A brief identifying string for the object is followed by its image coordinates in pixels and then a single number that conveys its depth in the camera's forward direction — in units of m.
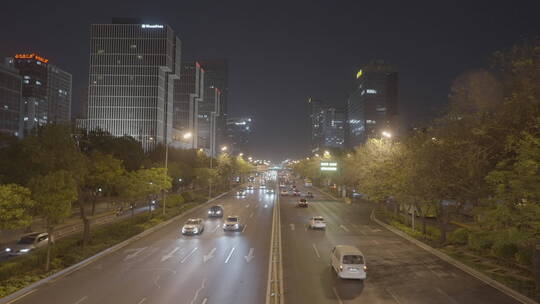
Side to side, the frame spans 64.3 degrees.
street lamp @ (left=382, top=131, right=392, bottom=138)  44.47
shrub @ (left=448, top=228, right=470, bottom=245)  32.09
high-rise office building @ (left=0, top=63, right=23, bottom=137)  139.88
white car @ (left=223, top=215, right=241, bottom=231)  38.22
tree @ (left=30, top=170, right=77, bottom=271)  22.81
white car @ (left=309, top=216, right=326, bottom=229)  39.84
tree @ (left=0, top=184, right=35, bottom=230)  19.67
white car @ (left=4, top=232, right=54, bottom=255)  28.95
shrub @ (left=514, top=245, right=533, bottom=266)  23.90
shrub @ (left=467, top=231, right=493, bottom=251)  24.96
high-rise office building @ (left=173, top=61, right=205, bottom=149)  176.38
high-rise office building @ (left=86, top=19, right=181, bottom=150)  144.12
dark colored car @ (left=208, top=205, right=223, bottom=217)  49.88
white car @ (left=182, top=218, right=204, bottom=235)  35.75
